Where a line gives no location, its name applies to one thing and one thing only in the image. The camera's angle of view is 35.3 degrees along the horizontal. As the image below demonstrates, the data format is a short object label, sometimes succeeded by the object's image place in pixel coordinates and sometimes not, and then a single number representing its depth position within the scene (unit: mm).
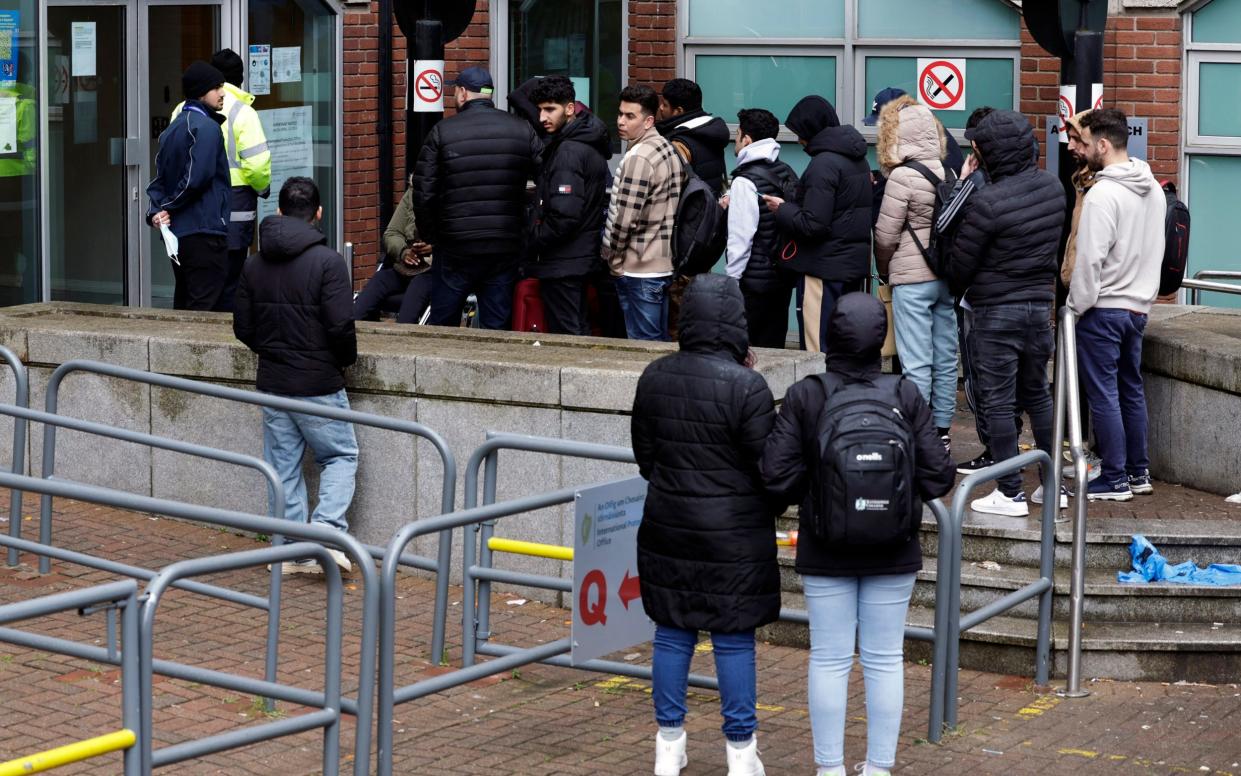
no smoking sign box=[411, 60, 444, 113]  10820
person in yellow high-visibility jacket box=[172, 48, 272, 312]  11797
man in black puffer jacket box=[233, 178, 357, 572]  8594
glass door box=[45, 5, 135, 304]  13328
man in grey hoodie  8688
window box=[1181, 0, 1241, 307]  13070
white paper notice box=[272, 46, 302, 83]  14992
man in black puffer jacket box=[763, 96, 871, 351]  10430
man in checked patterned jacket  10266
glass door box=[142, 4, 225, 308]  13945
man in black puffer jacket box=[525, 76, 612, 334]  10312
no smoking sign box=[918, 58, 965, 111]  13961
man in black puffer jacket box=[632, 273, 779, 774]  6109
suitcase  10742
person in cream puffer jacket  9375
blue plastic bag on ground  8102
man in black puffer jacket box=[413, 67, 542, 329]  10258
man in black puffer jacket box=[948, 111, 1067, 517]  8547
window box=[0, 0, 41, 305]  12734
